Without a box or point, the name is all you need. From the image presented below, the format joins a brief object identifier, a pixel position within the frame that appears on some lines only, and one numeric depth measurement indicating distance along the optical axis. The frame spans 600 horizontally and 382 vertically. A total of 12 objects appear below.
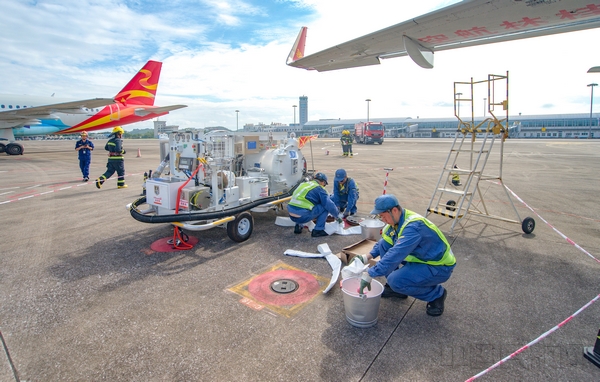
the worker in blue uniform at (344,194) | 7.08
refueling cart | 5.58
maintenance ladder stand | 6.39
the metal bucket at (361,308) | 3.37
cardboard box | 4.88
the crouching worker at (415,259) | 3.51
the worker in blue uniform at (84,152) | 11.61
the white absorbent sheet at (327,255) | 4.64
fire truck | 39.88
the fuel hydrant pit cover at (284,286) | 4.26
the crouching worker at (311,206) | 6.19
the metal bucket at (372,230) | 5.98
